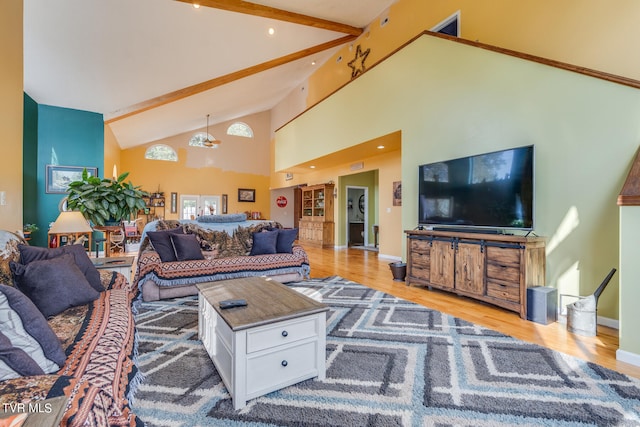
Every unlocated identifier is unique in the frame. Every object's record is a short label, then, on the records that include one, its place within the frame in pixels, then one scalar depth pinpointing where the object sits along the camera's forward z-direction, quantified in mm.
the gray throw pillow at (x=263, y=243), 4141
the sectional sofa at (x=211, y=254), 3359
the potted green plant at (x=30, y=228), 5039
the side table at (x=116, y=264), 2865
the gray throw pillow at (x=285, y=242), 4262
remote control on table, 1809
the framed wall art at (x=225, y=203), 10797
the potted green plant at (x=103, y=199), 2904
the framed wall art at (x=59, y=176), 5801
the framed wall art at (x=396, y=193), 6159
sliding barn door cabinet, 2863
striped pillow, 1099
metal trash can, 4332
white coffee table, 1562
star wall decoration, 6449
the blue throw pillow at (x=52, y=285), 1723
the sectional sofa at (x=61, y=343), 889
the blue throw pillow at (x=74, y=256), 1999
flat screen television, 3004
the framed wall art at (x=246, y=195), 11094
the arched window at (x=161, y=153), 9688
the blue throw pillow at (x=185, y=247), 3605
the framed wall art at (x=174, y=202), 9945
